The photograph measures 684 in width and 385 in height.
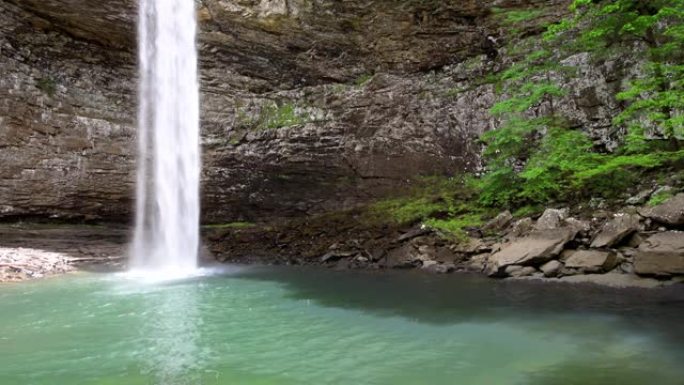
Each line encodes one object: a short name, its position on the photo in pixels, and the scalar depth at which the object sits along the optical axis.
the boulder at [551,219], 12.53
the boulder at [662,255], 9.49
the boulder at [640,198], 11.70
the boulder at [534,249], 11.41
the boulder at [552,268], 11.01
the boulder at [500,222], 13.84
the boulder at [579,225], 11.66
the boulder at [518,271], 11.38
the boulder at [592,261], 10.53
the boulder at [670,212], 10.32
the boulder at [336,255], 15.51
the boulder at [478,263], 12.62
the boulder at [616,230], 10.78
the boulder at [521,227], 12.97
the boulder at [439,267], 13.05
